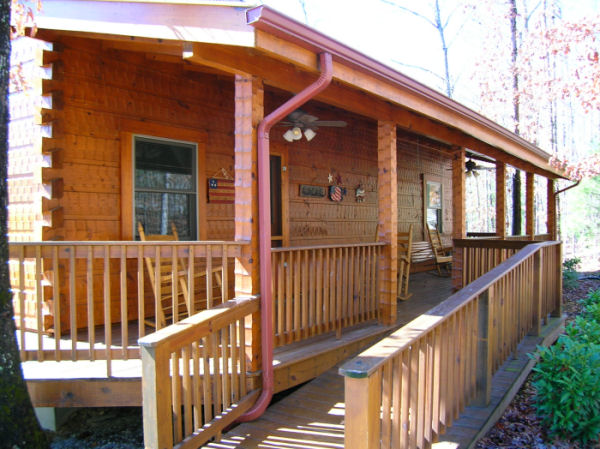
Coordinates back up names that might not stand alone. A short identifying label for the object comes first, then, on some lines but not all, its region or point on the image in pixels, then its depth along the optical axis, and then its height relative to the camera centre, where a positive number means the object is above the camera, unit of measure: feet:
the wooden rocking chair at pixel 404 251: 22.47 -1.47
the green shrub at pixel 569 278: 32.73 -3.98
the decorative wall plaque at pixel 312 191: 21.86 +1.74
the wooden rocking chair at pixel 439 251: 30.01 -1.83
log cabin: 9.84 +0.47
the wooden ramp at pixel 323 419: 9.53 -4.49
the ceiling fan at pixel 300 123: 17.76 +4.09
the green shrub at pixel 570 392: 10.29 -3.93
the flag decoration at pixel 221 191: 17.46 +1.43
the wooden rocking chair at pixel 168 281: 14.19 -1.79
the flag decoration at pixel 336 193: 23.67 +1.74
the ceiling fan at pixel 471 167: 31.24 +4.01
